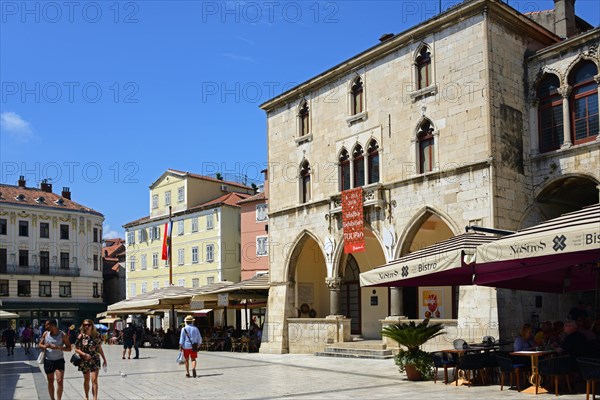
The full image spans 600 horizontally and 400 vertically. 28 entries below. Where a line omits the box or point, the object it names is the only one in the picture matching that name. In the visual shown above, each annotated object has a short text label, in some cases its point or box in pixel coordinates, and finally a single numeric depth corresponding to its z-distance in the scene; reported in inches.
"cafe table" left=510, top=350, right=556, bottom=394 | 488.4
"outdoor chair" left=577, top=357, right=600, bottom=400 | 407.2
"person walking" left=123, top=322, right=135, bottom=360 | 1073.5
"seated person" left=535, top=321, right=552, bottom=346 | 535.2
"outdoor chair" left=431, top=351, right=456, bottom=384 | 575.2
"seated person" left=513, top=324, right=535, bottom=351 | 522.6
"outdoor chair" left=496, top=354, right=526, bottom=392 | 512.7
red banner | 954.7
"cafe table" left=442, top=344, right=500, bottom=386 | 570.1
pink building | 1830.7
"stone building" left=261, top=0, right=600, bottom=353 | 776.9
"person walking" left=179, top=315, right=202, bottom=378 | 701.3
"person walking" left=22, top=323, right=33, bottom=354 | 1469.0
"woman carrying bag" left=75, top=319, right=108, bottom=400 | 497.0
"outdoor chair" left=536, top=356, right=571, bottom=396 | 463.5
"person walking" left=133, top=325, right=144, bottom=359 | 1101.4
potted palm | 601.3
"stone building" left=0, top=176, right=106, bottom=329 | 2359.7
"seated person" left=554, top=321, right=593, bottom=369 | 455.2
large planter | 605.0
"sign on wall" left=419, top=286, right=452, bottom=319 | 972.6
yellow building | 1979.6
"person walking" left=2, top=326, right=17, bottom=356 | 1363.2
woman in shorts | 482.9
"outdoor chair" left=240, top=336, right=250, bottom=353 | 1159.8
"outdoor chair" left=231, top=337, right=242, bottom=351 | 1185.4
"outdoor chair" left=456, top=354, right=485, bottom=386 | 551.8
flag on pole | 1888.0
